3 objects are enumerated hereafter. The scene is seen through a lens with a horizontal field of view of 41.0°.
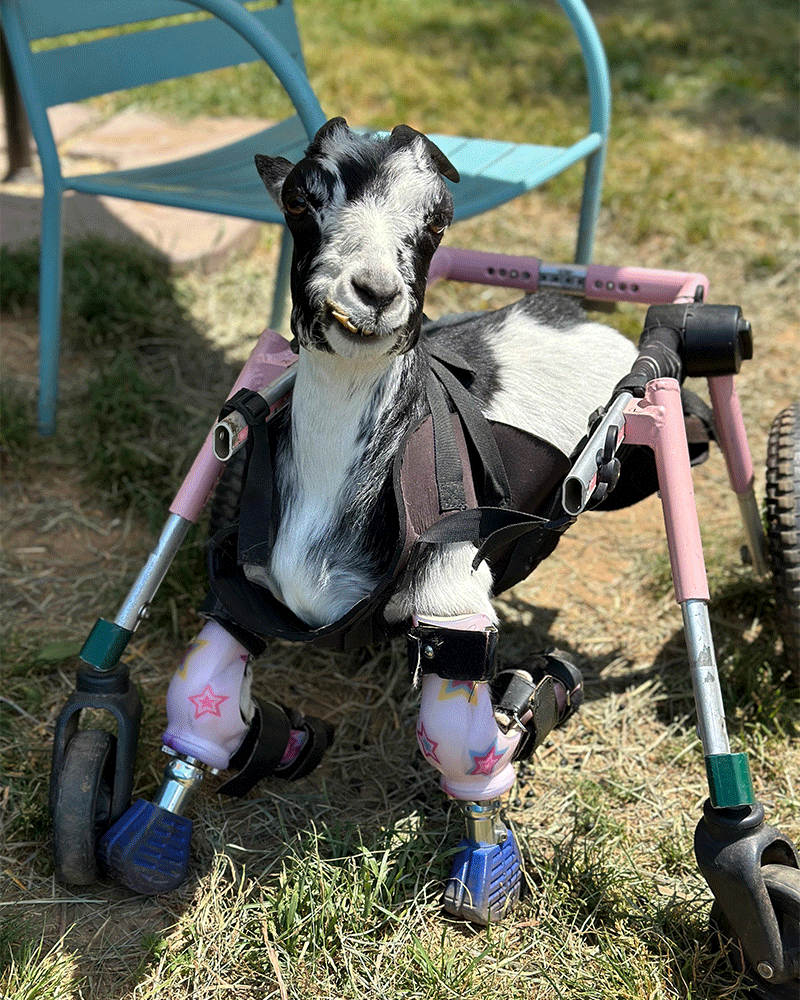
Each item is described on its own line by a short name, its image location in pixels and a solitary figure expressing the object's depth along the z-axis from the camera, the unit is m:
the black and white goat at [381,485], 1.58
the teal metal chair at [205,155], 2.80
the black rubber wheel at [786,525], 2.20
